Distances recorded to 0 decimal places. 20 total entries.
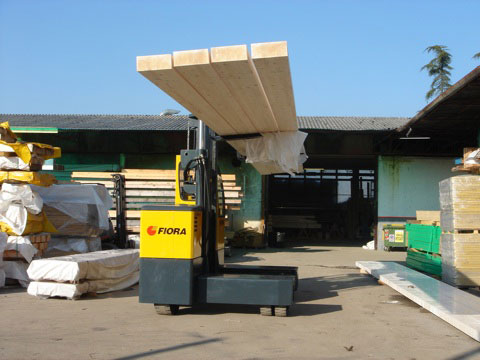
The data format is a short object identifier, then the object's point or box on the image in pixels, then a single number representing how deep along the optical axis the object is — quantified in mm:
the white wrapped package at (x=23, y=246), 8609
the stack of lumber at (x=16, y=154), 8938
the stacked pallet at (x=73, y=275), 7312
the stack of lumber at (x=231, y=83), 4797
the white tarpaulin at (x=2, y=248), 8250
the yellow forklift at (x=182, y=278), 6047
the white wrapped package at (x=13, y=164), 8938
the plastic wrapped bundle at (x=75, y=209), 10789
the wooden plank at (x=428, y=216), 11572
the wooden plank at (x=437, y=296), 5591
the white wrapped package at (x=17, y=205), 8742
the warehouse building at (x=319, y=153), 19172
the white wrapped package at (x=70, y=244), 10273
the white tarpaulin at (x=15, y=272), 8648
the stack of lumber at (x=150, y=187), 16047
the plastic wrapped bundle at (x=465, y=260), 8773
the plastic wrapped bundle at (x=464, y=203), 8906
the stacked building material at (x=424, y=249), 10906
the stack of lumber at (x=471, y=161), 9211
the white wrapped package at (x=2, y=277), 8383
